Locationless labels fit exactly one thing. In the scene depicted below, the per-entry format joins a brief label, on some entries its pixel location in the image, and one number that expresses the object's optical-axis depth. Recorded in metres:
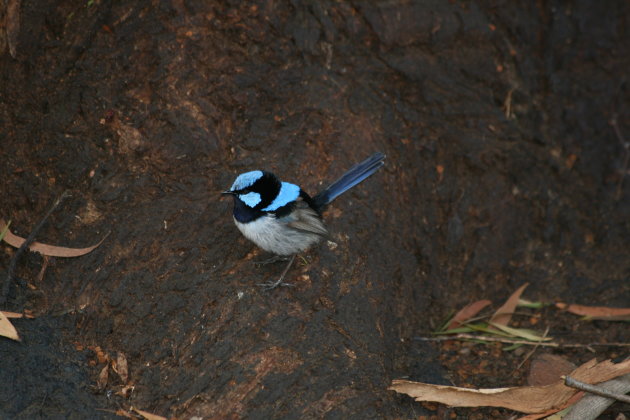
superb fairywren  8.62
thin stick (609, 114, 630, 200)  11.77
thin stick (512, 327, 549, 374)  9.19
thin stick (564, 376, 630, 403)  7.58
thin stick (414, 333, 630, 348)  9.41
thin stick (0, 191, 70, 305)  8.44
